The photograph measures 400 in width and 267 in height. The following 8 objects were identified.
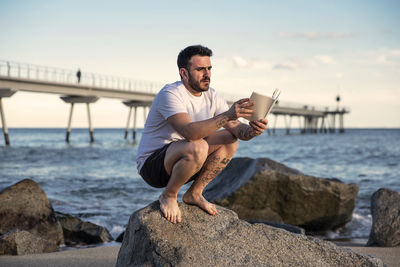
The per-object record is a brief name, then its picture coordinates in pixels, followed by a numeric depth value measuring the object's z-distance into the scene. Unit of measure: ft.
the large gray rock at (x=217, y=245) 11.38
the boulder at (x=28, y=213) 21.08
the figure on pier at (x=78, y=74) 115.75
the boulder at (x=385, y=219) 20.18
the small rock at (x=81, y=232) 22.06
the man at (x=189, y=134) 11.58
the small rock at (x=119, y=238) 22.16
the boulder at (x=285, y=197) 24.17
